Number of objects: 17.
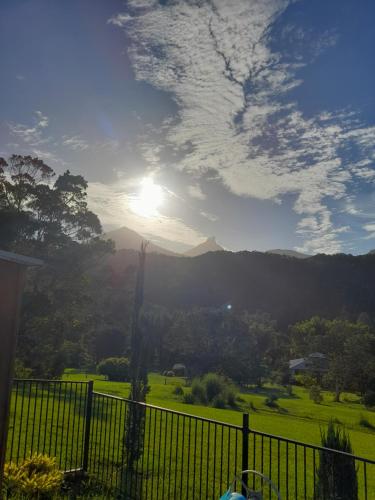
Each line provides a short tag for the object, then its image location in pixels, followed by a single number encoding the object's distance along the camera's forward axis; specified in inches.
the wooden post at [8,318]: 194.9
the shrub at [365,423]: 844.6
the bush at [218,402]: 931.8
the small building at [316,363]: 1902.1
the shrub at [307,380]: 1513.3
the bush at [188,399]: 958.1
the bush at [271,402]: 1034.1
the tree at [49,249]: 940.0
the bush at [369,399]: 1298.0
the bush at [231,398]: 970.0
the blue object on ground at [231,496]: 128.1
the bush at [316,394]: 1299.2
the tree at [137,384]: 336.2
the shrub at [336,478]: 223.3
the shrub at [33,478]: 235.1
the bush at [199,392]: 970.7
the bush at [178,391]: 1102.5
